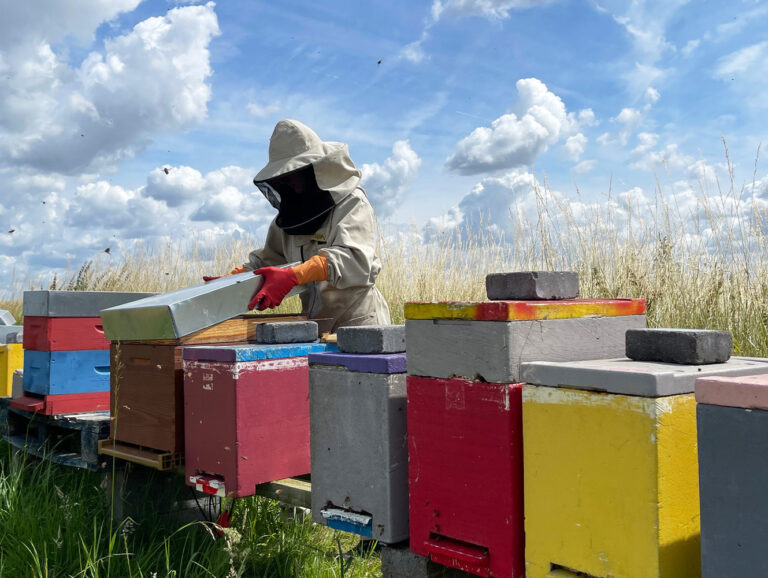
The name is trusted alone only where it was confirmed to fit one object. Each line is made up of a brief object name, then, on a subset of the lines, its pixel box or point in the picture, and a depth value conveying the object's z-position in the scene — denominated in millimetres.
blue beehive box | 3129
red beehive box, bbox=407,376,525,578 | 1370
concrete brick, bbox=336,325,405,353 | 1734
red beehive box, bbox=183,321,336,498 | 2080
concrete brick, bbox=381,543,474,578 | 1600
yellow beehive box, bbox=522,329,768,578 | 1151
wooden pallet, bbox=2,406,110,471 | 2766
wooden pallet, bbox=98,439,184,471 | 2330
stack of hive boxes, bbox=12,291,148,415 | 3125
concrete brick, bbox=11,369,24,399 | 3447
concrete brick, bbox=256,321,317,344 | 2262
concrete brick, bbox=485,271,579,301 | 1573
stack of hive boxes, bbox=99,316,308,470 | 2332
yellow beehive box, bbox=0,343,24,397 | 3879
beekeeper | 2963
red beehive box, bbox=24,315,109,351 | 3129
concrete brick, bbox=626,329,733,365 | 1310
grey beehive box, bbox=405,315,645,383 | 1373
